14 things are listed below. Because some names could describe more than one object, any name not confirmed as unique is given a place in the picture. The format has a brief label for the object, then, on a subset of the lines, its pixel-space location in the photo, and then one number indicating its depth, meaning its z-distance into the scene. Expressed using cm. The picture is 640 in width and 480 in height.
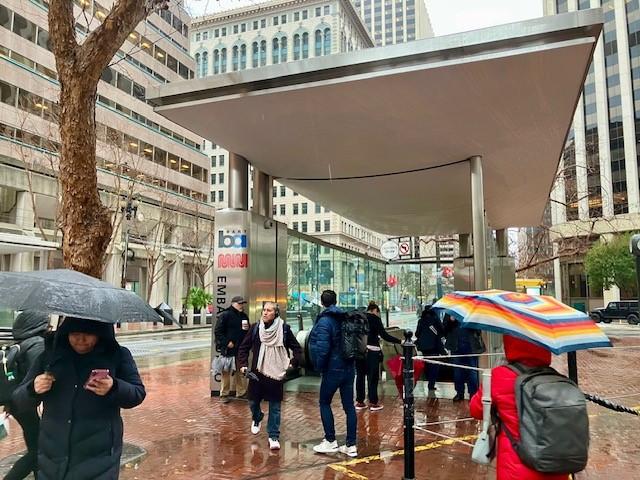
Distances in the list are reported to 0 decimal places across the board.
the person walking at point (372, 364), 869
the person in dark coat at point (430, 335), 940
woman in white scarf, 635
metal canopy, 617
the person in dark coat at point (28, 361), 404
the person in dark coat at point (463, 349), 904
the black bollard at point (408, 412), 477
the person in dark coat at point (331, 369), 597
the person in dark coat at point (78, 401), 293
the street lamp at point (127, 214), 2833
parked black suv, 3584
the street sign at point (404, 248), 2067
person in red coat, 283
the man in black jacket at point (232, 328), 879
